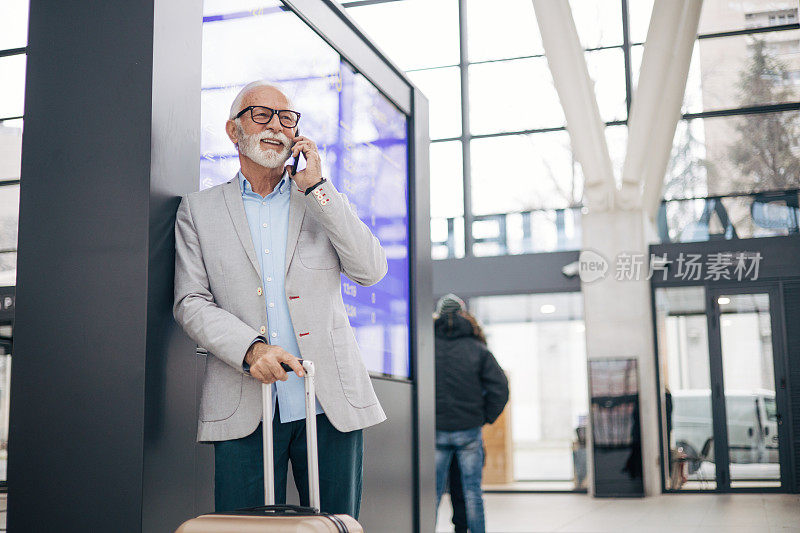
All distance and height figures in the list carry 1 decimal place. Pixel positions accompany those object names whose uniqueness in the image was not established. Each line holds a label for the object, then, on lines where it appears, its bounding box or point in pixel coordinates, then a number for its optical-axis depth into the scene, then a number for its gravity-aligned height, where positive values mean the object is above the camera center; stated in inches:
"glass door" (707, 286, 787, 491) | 398.0 +2.2
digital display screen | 117.0 +44.4
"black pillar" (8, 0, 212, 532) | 87.2 +11.2
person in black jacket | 204.7 -0.8
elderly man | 87.2 +10.6
